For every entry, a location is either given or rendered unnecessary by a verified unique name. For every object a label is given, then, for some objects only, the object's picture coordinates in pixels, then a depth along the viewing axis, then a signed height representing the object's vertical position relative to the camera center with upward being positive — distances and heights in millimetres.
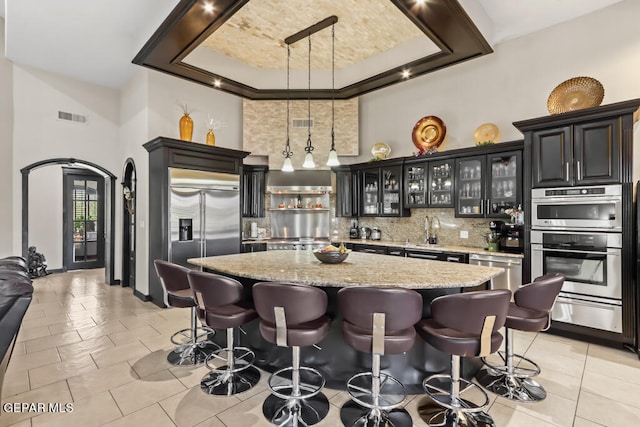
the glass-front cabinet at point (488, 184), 4258 +433
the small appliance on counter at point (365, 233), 6348 -371
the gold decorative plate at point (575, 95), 3637 +1435
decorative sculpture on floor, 6654 -1025
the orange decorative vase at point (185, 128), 5105 +1428
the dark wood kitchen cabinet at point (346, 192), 6188 +464
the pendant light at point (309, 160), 3910 +702
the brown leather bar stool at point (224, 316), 2295 -770
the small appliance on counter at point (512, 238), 4176 -322
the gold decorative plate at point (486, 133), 4645 +1217
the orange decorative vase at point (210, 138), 5445 +1346
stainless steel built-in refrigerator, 4898 +22
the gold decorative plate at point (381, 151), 5906 +1210
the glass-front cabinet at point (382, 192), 5574 +427
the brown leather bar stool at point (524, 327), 2344 -863
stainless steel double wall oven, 3314 -389
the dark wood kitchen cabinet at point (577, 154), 3336 +680
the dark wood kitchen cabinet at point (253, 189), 6195 +518
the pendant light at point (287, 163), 4043 +674
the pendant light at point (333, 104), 3854 +2153
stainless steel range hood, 6066 +649
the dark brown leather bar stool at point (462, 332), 1867 -760
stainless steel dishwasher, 4012 -681
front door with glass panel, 7781 -105
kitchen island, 2299 -638
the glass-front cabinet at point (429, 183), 4957 +518
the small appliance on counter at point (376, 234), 6176 -383
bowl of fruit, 3025 -397
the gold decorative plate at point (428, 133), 5238 +1407
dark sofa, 1658 -470
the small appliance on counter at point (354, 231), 6438 -338
